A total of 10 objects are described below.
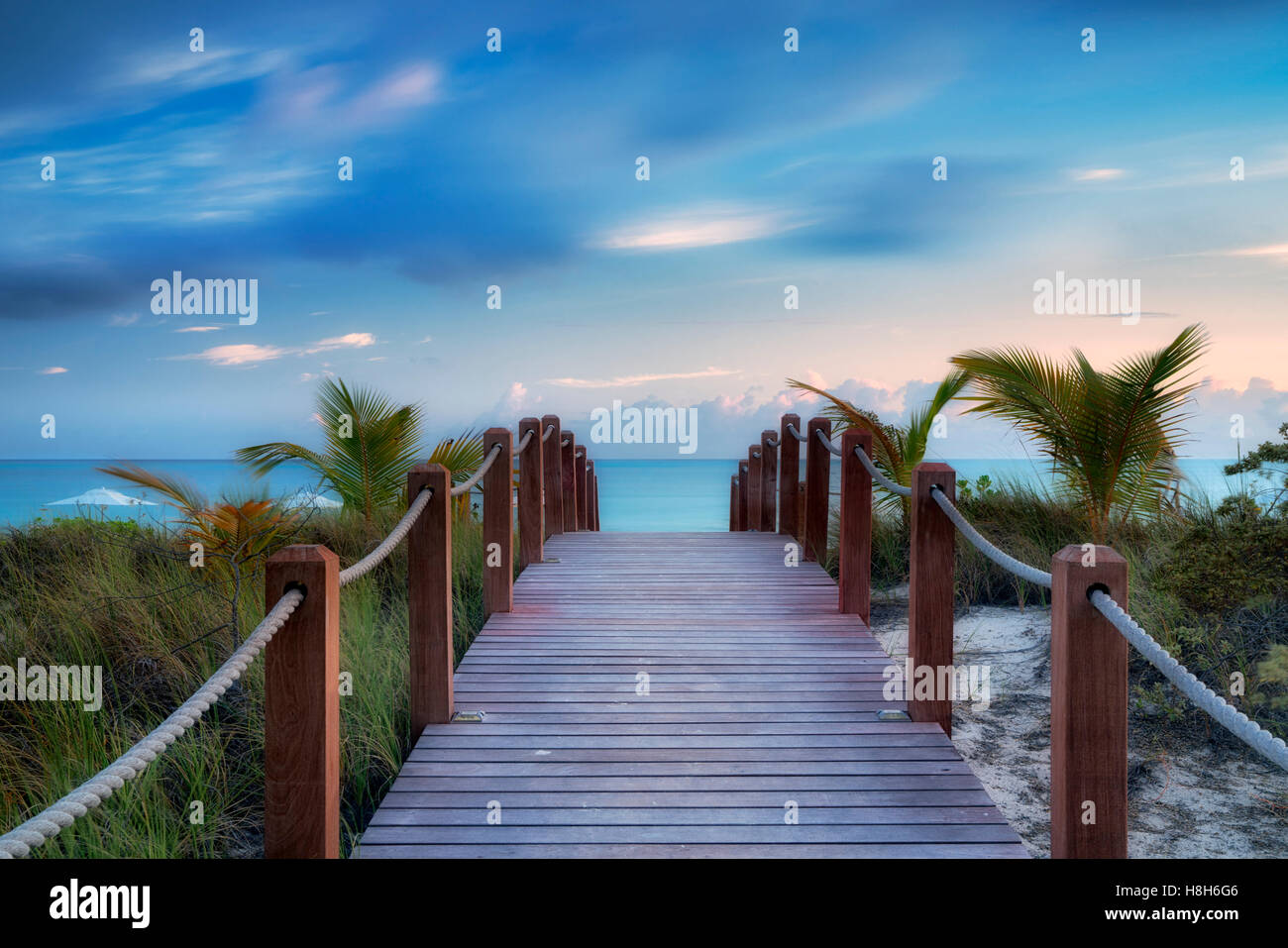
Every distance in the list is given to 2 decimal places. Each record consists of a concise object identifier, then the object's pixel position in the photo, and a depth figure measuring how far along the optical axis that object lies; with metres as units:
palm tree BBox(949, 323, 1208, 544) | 7.57
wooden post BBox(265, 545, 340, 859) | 2.46
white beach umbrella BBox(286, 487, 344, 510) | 7.10
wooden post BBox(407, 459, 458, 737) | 4.05
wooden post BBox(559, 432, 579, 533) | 10.56
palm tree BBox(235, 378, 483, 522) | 9.99
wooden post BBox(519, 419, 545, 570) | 7.43
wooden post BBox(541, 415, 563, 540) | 9.10
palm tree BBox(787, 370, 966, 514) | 9.47
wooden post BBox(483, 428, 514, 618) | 5.96
